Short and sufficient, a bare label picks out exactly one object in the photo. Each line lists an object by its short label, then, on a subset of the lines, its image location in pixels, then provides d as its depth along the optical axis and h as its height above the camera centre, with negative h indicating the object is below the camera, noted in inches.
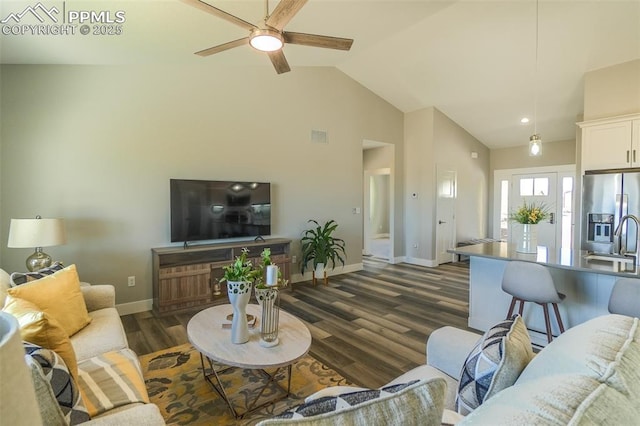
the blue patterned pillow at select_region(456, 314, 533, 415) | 43.9 -22.5
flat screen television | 161.6 -0.6
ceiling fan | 82.4 +51.8
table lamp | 109.7 -9.8
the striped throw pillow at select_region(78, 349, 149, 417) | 57.2 -35.2
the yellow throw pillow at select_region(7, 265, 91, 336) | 76.1 -22.9
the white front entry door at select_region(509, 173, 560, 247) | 272.8 +12.2
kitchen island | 101.4 -26.5
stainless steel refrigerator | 157.6 +1.2
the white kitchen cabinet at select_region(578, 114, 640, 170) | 157.6 +35.1
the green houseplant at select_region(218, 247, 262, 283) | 81.8 -16.9
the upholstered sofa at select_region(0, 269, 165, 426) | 46.2 -33.6
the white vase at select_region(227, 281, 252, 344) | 80.4 -25.2
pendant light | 125.4 +64.8
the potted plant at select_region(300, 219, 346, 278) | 204.5 -25.4
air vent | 215.5 +50.0
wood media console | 150.2 -32.7
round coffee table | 73.2 -34.6
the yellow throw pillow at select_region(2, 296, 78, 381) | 51.6 -21.2
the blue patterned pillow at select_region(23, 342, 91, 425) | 43.3 -25.2
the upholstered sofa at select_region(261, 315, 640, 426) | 25.4 -16.4
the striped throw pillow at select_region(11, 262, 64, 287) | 85.8 -19.4
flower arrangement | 119.3 -2.3
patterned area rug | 81.1 -52.4
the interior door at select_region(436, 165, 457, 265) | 259.9 -2.3
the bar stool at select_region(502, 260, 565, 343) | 101.1 -25.2
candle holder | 81.4 -27.6
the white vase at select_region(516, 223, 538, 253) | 121.0 -11.3
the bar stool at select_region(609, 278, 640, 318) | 82.4 -23.3
